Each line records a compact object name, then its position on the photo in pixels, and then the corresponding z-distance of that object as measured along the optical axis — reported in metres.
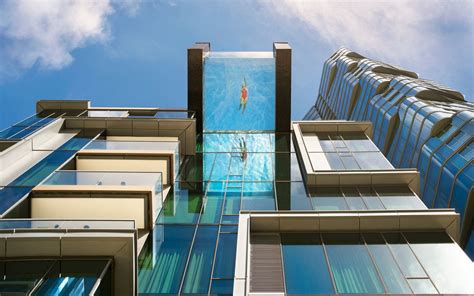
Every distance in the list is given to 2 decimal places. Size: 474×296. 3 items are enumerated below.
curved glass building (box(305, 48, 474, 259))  33.88
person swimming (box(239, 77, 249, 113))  31.67
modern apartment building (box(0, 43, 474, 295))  13.84
